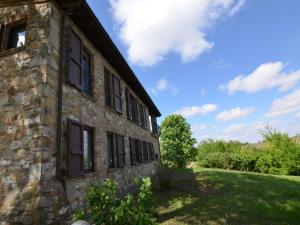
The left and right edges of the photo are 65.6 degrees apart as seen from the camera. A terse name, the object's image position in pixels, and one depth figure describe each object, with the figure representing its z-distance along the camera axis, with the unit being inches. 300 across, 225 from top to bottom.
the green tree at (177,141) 1167.6
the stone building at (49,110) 175.5
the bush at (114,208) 129.9
